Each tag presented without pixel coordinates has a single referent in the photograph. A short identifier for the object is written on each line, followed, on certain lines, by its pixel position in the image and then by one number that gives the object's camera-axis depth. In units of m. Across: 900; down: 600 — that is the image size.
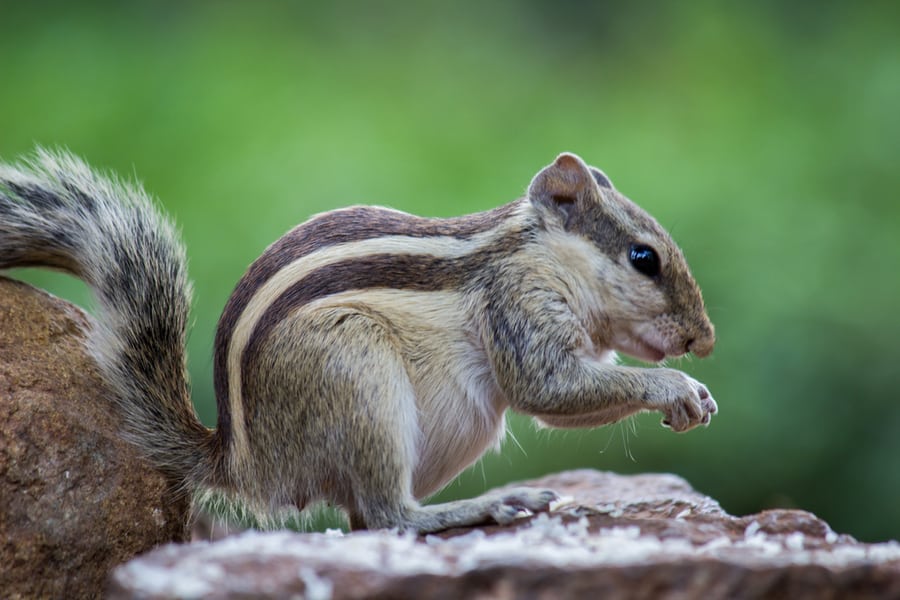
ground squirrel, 5.69
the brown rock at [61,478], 5.26
